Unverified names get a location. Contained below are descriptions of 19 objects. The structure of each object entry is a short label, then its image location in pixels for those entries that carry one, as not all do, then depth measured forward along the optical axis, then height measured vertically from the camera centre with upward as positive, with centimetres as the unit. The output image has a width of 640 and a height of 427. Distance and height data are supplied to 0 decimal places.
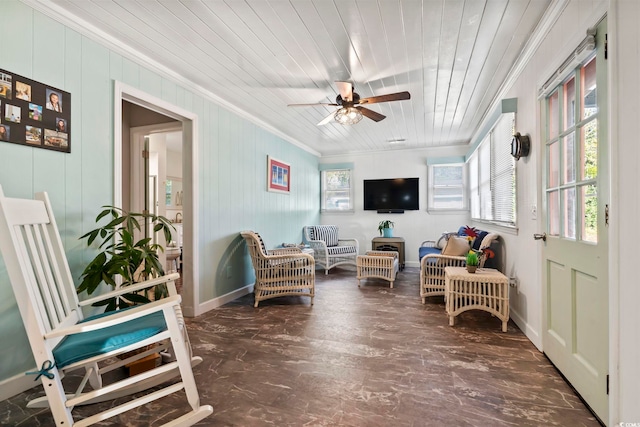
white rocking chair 117 -53
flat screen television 600 +39
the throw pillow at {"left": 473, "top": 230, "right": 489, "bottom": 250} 364 -34
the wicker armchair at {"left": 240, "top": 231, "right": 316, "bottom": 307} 346 -68
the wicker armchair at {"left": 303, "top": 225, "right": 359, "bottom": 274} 538 -62
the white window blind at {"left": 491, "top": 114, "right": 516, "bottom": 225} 300 +45
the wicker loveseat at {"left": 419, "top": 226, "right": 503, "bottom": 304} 345 -58
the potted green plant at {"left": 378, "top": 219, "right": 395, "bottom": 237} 577 -30
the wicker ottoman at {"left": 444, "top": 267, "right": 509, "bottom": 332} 267 -74
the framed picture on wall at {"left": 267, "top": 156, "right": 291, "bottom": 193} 454 +64
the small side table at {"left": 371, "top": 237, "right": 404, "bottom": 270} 552 -59
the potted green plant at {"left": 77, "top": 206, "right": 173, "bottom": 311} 182 -31
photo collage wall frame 171 +64
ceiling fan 269 +107
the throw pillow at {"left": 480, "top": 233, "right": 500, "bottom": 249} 314 -29
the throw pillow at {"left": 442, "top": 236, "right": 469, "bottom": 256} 352 -40
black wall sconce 242 +56
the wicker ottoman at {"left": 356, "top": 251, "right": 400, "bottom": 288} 433 -79
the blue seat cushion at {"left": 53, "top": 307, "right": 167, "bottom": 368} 123 -55
